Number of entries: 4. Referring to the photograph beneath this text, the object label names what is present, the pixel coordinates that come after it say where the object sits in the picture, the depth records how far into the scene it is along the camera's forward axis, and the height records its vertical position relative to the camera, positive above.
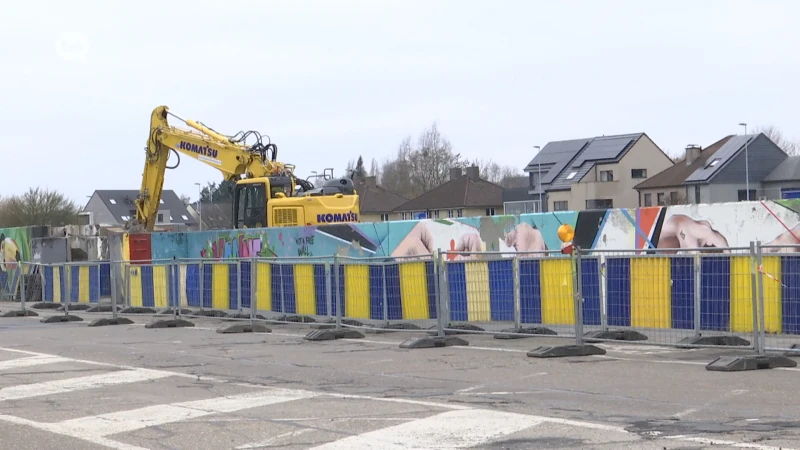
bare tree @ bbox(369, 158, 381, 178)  156.82 +10.29
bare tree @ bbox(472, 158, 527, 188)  128.07 +7.51
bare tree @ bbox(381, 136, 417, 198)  117.50 +7.36
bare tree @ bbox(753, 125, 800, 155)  112.62 +8.81
